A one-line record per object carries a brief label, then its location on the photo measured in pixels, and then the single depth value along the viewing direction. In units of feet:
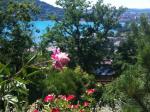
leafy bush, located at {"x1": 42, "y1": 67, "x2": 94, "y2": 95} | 14.46
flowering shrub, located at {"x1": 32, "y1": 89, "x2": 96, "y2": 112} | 8.22
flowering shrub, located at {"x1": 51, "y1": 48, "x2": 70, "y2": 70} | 5.54
